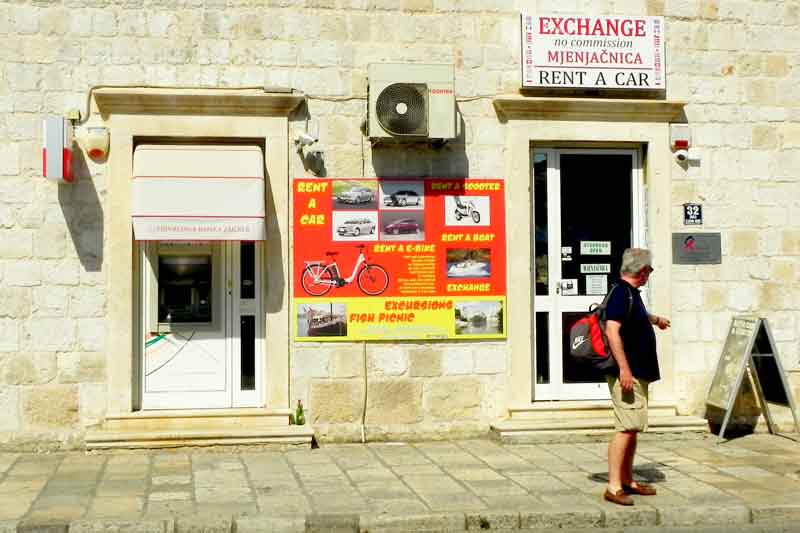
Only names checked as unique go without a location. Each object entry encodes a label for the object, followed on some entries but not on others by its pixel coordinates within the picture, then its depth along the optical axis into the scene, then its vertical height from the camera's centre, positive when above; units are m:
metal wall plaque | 10.52 +0.42
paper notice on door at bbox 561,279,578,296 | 10.54 +0.02
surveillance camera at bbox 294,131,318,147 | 9.77 +1.49
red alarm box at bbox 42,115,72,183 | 9.24 +1.33
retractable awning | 9.42 +0.92
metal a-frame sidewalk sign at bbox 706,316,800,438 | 10.05 -0.83
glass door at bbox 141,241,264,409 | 9.90 -0.34
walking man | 7.38 -0.58
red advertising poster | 9.99 +0.32
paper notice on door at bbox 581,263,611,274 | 10.61 +0.22
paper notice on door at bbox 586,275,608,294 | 10.59 +0.05
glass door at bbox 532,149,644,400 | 10.53 +0.51
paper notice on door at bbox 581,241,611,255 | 10.62 +0.43
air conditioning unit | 9.81 +1.84
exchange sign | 10.26 +2.46
